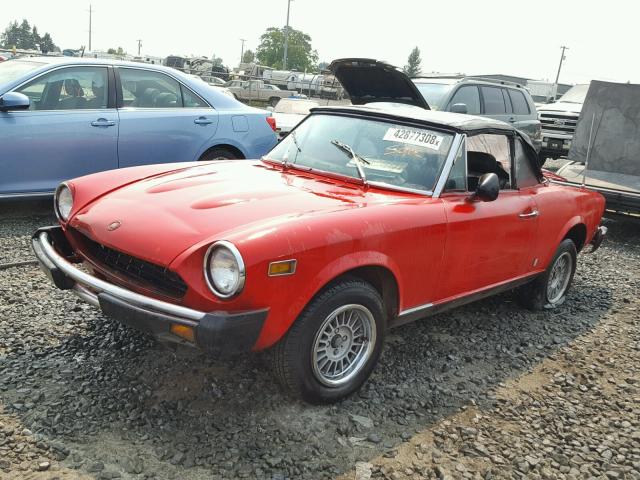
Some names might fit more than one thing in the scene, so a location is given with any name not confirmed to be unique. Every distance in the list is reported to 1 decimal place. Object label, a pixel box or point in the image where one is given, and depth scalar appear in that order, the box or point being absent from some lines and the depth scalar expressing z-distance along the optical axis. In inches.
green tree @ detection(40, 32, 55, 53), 3920.0
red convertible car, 103.6
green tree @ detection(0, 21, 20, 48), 4154.5
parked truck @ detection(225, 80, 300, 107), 1061.8
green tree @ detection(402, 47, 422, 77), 3788.4
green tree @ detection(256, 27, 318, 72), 3203.7
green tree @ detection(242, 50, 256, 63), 3316.9
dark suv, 361.1
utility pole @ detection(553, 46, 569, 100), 3201.3
